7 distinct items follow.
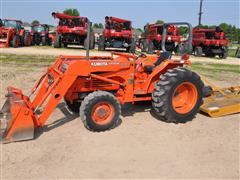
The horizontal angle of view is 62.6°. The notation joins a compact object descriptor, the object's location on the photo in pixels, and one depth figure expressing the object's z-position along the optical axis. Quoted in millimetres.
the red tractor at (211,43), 14016
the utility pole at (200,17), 23728
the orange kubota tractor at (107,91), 3018
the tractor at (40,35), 16613
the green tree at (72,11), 57000
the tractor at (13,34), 13182
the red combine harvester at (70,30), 13988
